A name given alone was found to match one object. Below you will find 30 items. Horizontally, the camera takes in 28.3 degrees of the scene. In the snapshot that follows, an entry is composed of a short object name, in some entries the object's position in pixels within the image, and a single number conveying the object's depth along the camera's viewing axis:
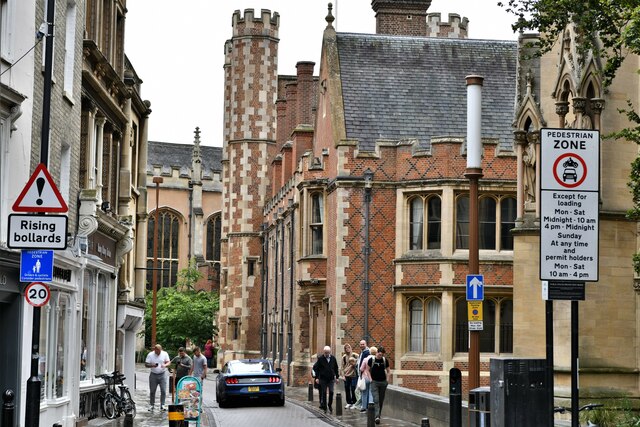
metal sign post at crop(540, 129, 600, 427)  11.21
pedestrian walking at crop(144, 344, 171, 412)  31.53
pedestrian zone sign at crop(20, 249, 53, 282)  14.98
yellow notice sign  20.50
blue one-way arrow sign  20.56
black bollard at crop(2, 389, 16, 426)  14.52
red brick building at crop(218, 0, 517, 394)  38.78
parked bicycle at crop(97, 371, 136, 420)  27.28
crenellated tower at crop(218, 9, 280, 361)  65.94
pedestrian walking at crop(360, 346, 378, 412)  29.36
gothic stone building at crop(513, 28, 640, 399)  23.52
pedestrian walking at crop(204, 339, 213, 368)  54.76
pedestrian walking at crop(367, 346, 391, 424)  27.81
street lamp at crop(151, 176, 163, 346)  61.11
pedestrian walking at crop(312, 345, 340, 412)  31.67
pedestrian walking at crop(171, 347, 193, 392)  31.36
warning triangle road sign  14.30
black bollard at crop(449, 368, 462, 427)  18.12
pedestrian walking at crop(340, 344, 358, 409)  32.62
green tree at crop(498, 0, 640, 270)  17.19
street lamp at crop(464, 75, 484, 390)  19.56
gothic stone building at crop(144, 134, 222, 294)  92.00
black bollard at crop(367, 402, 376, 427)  23.14
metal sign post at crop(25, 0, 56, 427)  14.66
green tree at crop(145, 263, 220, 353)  76.25
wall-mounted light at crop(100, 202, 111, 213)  27.98
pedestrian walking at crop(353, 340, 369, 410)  30.96
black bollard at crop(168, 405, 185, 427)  19.05
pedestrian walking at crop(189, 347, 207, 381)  34.09
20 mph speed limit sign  15.07
